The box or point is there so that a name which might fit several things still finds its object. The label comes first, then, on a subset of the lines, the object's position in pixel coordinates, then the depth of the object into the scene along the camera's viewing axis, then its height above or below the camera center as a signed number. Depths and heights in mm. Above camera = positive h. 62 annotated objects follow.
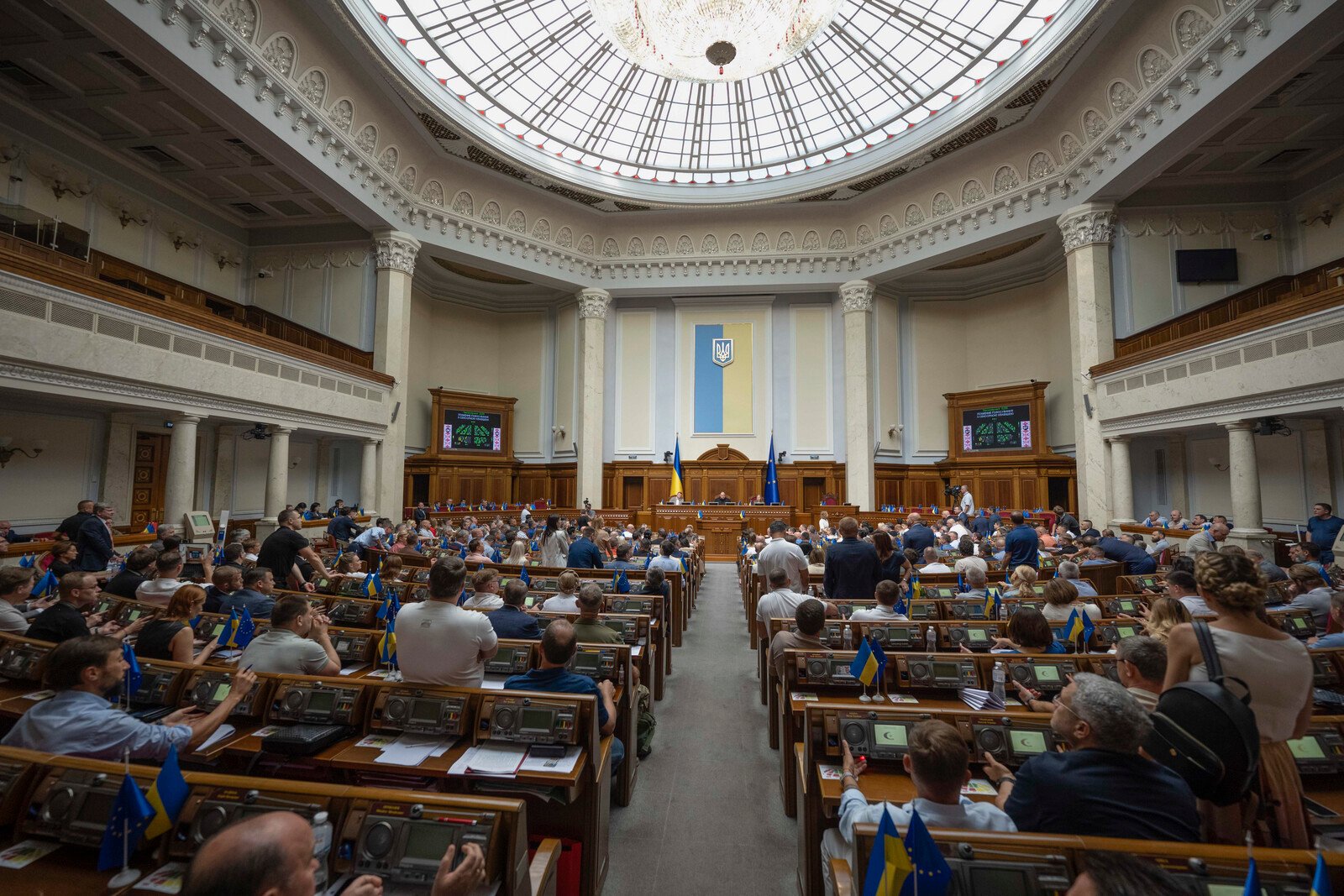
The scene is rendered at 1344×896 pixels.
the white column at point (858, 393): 18000 +2888
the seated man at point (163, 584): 4637 -779
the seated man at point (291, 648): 3242 -894
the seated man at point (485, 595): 4988 -931
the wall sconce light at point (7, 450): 9602 +519
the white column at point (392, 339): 14867 +3651
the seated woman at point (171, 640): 3447 -905
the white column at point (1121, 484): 12291 +140
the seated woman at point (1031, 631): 3369 -797
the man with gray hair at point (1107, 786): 1730 -880
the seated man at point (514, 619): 4141 -922
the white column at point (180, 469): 9910 +233
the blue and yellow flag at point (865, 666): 3178 -952
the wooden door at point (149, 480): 11875 +59
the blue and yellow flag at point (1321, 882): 1250 -816
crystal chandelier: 11539 +8963
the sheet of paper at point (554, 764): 2502 -1185
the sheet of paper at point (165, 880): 1739 -1167
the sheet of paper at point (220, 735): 2701 -1177
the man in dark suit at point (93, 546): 6375 -672
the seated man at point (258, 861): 1237 -798
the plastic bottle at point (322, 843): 1810 -1089
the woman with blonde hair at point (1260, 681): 1994 -657
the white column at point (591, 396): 18953 +2868
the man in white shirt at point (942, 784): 1864 -929
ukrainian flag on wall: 19875 +3594
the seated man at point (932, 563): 6971 -877
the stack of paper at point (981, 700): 3084 -1094
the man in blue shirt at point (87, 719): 2260 -898
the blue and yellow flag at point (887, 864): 1512 -953
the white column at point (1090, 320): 13000 +3732
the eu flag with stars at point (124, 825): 1764 -1018
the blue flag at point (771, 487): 16688 +23
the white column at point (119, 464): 11219 +364
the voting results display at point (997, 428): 17062 +1786
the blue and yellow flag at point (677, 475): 17250 +342
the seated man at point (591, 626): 4051 -949
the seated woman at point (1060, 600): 4258 -784
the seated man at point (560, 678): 2990 -958
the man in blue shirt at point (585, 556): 7578 -883
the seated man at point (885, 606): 4348 -873
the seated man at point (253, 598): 4598 -882
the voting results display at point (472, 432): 19109 +1744
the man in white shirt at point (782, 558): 6160 -732
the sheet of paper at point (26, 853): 1854 -1171
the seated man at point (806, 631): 3691 -887
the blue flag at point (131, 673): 2926 -933
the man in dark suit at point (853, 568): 5867 -782
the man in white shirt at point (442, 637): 3037 -772
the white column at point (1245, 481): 9891 +168
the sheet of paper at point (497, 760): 2479 -1179
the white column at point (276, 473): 12086 +231
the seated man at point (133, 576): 4984 -780
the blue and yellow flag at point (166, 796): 1800 -953
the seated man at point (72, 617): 3535 -811
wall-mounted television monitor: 12930 +4855
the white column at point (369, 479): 14297 +128
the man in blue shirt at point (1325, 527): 8047 -478
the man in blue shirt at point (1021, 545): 7223 -668
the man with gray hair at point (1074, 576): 5539 -807
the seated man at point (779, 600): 4742 -892
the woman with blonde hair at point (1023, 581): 5453 -847
